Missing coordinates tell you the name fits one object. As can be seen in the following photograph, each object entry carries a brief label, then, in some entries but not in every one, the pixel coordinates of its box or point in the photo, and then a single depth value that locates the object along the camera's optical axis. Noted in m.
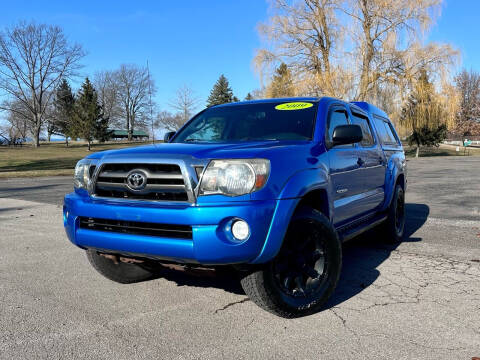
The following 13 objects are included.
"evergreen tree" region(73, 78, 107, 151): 56.69
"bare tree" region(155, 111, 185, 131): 56.13
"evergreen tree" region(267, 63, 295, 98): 28.56
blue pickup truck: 2.81
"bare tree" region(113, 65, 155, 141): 67.81
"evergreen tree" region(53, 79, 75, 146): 62.38
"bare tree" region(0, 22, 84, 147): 51.47
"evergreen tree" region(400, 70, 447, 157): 27.30
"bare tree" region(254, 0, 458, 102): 26.16
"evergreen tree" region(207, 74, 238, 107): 69.35
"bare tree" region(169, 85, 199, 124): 51.09
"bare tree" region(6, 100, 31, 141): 58.47
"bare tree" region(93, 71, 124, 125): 68.38
